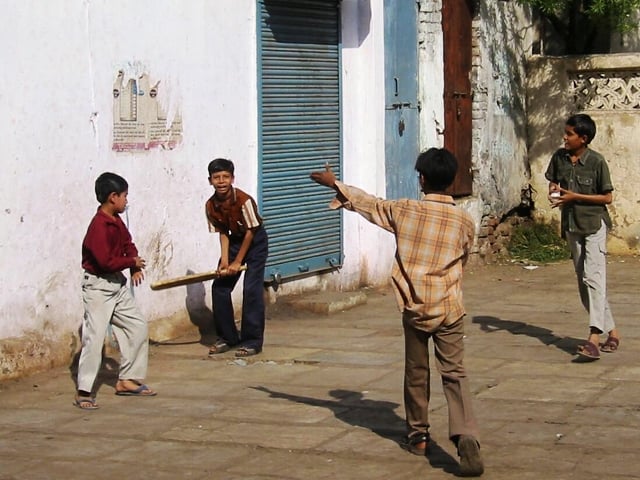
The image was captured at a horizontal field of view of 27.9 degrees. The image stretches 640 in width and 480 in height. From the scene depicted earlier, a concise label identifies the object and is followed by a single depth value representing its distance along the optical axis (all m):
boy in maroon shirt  7.65
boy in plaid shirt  6.14
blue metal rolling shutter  11.04
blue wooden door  12.52
